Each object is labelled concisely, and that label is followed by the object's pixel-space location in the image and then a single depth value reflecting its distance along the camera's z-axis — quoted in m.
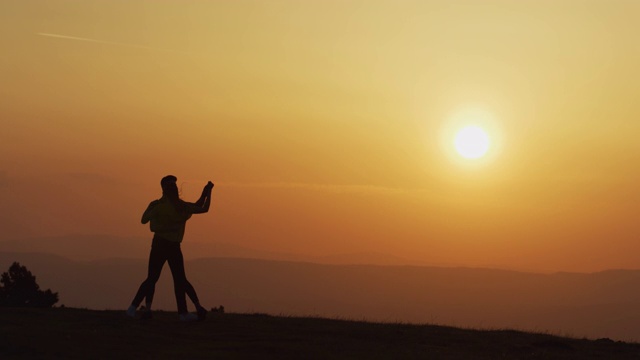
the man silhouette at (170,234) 24.20
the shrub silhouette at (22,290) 53.62
